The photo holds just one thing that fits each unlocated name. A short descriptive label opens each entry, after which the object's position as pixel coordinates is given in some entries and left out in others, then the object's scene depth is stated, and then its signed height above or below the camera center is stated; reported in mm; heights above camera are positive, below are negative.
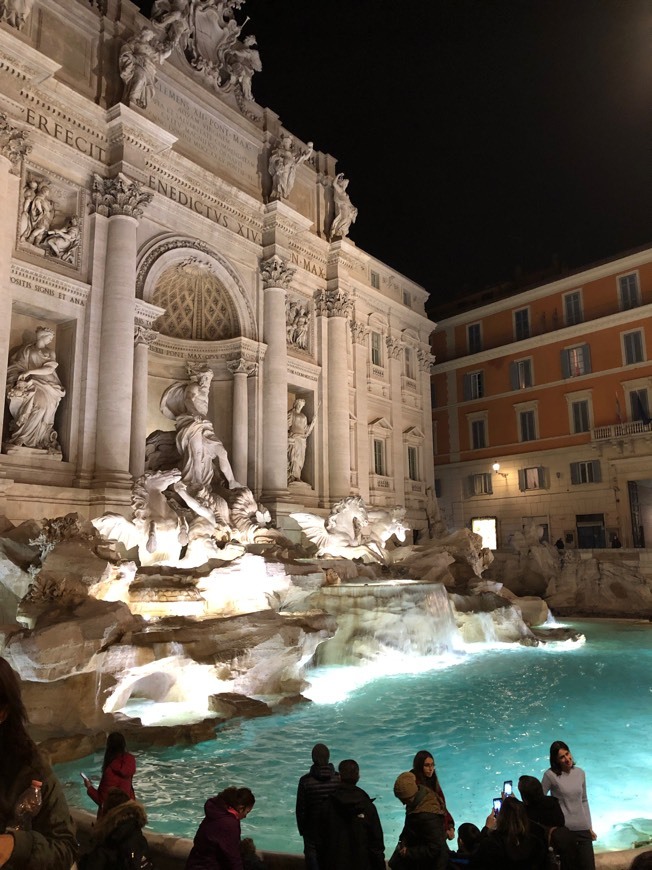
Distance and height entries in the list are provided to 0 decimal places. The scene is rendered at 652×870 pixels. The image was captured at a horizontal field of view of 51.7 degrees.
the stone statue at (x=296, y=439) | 18938 +3056
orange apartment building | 24688 +5431
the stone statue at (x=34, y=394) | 12336 +2900
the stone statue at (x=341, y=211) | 20875 +10397
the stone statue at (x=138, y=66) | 14266 +10210
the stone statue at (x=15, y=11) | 12656 +10116
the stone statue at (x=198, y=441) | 14289 +2296
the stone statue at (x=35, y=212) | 12852 +6488
